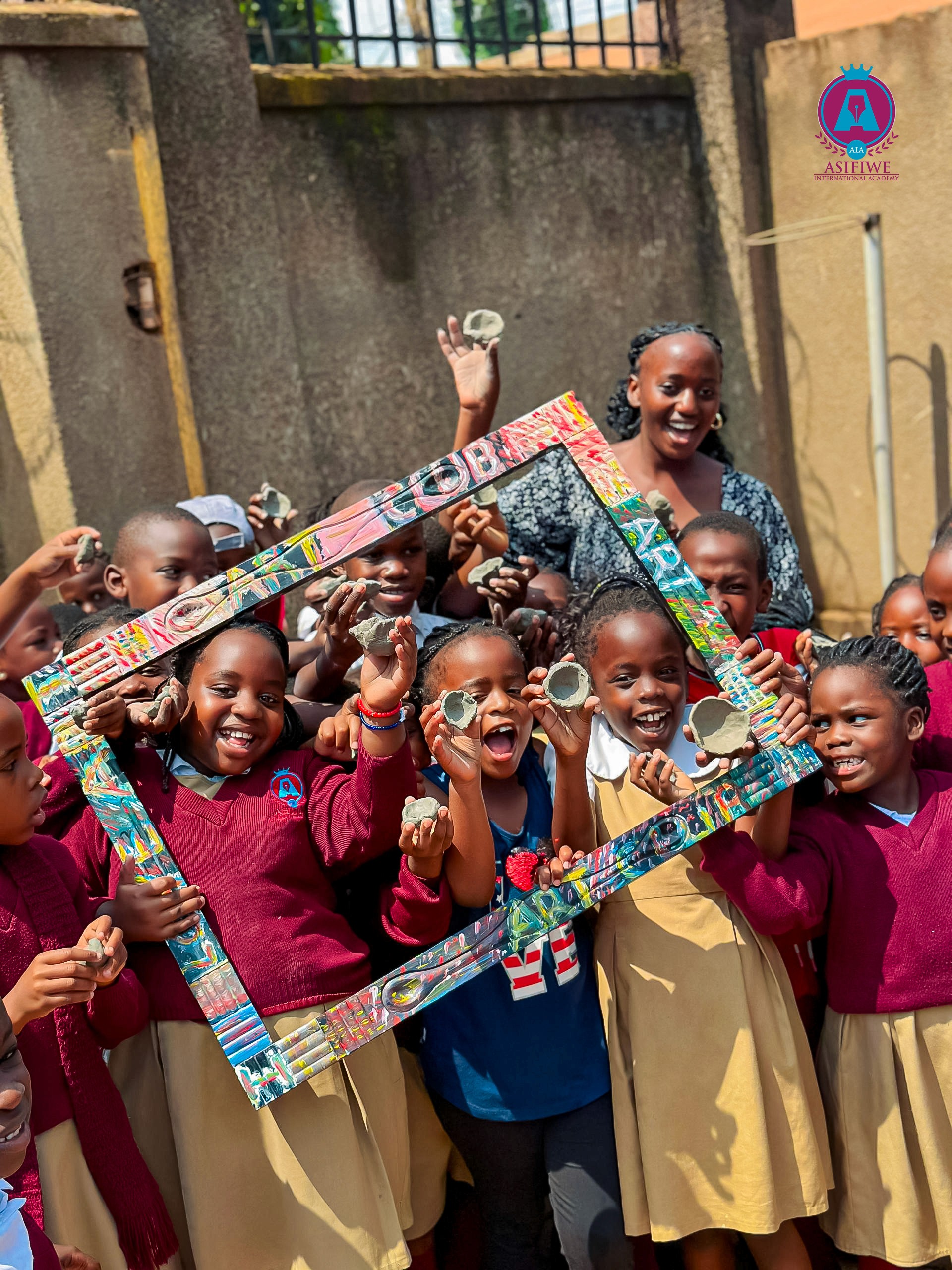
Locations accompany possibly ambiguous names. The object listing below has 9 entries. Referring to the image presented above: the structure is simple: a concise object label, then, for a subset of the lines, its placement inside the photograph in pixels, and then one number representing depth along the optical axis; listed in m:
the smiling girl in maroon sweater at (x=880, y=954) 2.59
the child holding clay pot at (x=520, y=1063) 2.61
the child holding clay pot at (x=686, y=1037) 2.58
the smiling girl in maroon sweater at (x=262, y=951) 2.41
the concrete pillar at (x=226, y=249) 4.87
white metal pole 5.99
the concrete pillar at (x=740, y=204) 6.31
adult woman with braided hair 3.68
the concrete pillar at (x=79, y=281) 4.44
